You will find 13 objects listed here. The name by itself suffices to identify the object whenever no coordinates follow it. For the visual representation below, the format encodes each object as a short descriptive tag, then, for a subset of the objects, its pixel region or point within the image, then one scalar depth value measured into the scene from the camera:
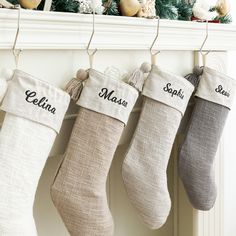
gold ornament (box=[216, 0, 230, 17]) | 1.26
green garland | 0.95
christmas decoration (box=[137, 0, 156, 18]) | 1.07
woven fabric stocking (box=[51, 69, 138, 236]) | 0.95
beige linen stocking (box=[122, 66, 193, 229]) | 1.08
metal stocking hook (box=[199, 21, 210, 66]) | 1.22
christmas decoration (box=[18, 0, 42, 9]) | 0.85
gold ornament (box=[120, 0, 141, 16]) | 1.02
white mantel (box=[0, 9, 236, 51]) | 0.82
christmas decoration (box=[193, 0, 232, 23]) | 1.22
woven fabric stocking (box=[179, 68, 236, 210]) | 1.21
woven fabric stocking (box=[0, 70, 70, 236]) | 0.84
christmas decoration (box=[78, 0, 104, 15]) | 0.96
